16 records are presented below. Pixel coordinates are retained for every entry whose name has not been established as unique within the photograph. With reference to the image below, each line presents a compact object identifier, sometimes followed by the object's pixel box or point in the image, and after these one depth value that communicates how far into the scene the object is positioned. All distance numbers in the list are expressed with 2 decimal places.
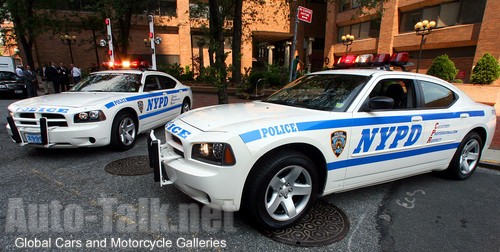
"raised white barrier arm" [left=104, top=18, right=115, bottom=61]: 10.66
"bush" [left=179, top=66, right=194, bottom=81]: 18.67
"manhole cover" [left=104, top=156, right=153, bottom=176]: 4.20
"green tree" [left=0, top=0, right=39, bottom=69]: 17.39
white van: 22.81
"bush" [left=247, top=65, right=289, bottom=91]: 14.54
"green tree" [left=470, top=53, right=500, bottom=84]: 14.27
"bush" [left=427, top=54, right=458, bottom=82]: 15.47
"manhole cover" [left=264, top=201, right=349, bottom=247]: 2.66
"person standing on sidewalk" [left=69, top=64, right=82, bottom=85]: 16.42
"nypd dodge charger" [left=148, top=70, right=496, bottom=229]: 2.52
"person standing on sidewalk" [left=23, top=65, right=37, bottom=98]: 12.40
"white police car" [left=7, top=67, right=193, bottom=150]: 4.40
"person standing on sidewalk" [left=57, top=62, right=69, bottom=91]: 14.23
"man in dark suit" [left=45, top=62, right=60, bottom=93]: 13.41
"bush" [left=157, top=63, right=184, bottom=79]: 19.04
